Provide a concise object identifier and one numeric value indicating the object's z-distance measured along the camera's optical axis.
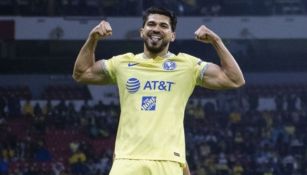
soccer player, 7.78
